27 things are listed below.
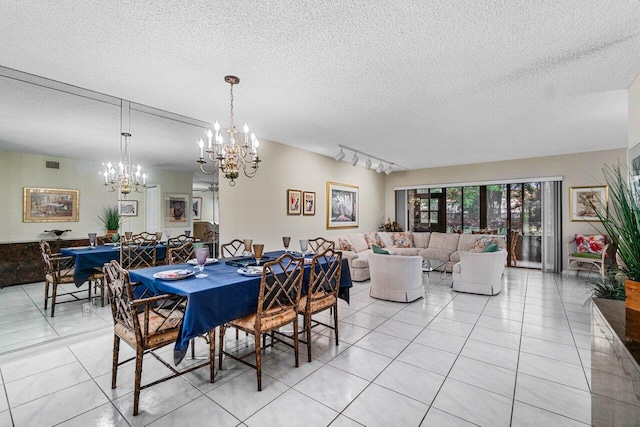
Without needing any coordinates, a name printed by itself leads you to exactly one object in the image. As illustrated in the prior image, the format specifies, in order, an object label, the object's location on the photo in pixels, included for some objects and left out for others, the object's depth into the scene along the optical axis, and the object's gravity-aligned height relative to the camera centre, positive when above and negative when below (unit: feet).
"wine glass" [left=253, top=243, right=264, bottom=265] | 8.81 -1.09
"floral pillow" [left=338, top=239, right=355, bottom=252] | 19.92 -2.14
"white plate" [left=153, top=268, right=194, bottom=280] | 7.25 -1.56
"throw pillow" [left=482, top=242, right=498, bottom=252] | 15.47 -1.80
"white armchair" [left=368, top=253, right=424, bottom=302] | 13.66 -3.04
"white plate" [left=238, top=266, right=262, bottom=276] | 7.98 -1.60
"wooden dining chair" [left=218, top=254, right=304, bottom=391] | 7.16 -2.56
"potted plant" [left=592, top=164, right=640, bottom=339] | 4.32 -0.47
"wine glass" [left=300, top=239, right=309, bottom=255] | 10.76 -1.15
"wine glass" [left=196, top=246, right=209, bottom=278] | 8.11 -1.15
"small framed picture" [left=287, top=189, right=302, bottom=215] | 17.52 +0.77
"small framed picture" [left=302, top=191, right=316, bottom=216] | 18.67 +0.77
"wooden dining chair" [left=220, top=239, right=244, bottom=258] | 14.49 -1.76
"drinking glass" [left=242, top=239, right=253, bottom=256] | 10.11 -1.07
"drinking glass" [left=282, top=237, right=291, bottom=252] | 10.96 -1.03
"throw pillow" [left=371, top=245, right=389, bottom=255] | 14.58 -1.88
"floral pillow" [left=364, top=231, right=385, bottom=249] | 23.04 -2.00
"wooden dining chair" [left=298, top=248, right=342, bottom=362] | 8.66 -2.46
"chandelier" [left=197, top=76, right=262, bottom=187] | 9.12 +2.16
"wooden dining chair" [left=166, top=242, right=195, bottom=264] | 10.31 -1.58
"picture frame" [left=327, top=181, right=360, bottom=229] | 21.09 +0.72
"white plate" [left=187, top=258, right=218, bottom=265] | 9.32 -1.57
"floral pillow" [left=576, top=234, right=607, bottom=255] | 18.54 -1.91
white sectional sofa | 18.72 -2.34
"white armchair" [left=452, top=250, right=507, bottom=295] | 15.01 -3.09
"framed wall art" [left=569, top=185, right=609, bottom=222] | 19.43 +1.03
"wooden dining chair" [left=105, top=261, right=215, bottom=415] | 6.23 -2.61
